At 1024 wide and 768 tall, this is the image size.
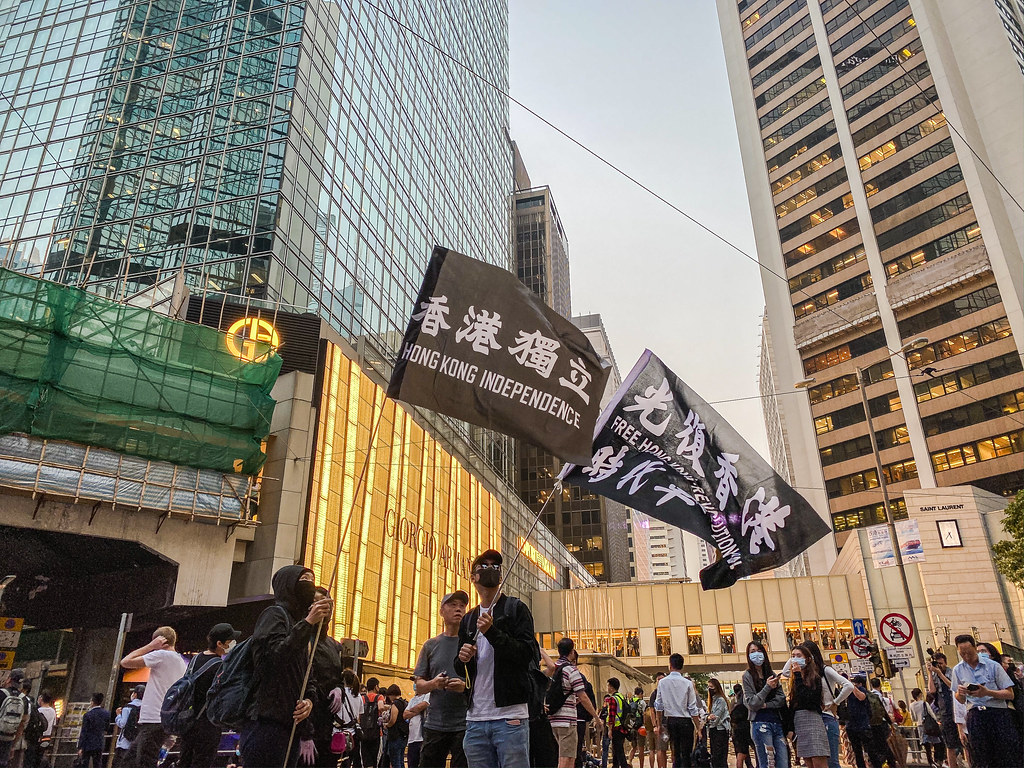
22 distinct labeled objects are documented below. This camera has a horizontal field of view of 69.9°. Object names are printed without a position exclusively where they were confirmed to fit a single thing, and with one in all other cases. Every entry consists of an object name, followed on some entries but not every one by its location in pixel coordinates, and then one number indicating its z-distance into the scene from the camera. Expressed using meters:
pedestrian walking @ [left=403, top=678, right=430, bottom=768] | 9.39
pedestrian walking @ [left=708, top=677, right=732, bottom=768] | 11.34
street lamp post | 20.75
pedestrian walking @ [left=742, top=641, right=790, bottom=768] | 8.39
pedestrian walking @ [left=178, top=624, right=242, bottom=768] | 6.18
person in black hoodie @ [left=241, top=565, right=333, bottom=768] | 4.12
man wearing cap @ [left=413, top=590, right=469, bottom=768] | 5.64
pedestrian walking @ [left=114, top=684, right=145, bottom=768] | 7.94
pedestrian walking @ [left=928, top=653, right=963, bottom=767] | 11.14
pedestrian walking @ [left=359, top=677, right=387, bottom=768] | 11.72
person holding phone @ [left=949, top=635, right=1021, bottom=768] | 7.28
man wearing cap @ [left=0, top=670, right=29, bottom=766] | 9.13
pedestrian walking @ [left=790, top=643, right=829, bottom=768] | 7.91
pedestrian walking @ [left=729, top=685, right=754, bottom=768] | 12.32
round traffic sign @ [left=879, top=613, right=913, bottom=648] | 15.09
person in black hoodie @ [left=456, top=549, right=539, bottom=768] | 4.49
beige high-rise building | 59.00
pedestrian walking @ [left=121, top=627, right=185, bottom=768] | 6.98
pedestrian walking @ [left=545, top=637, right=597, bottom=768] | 8.48
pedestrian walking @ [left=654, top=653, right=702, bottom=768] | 10.04
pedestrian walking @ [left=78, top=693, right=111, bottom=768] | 11.84
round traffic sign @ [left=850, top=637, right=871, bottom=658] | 15.78
